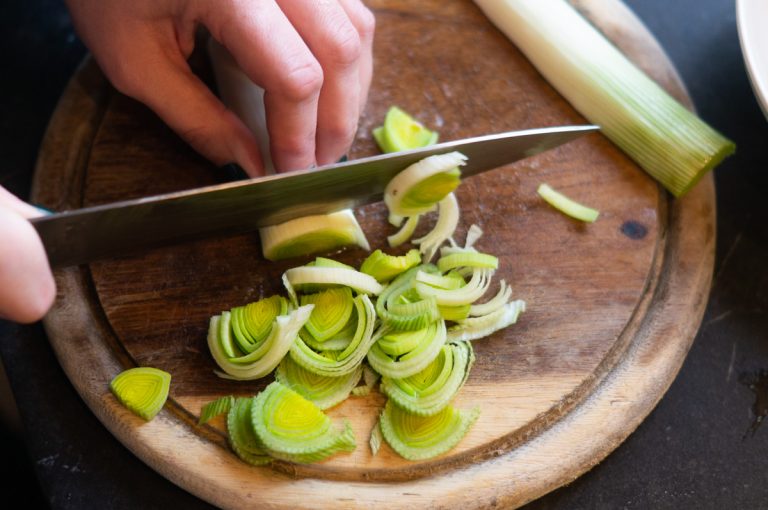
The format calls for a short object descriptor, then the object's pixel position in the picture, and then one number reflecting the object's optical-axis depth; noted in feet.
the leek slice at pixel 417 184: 1.44
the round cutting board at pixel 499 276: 1.39
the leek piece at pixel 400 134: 1.57
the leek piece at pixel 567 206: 1.56
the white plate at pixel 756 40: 1.52
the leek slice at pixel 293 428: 1.35
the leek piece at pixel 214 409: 1.40
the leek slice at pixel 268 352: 1.39
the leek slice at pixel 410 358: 1.41
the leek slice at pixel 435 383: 1.40
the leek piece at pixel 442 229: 1.52
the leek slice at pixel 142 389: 1.39
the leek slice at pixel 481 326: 1.47
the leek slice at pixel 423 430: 1.39
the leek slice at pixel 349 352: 1.41
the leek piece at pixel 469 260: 1.48
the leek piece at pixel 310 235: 1.48
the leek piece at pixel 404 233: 1.52
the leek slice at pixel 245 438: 1.37
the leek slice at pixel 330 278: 1.44
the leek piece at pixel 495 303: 1.48
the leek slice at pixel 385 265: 1.46
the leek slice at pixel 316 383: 1.41
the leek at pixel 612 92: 1.59
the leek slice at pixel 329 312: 1.44
